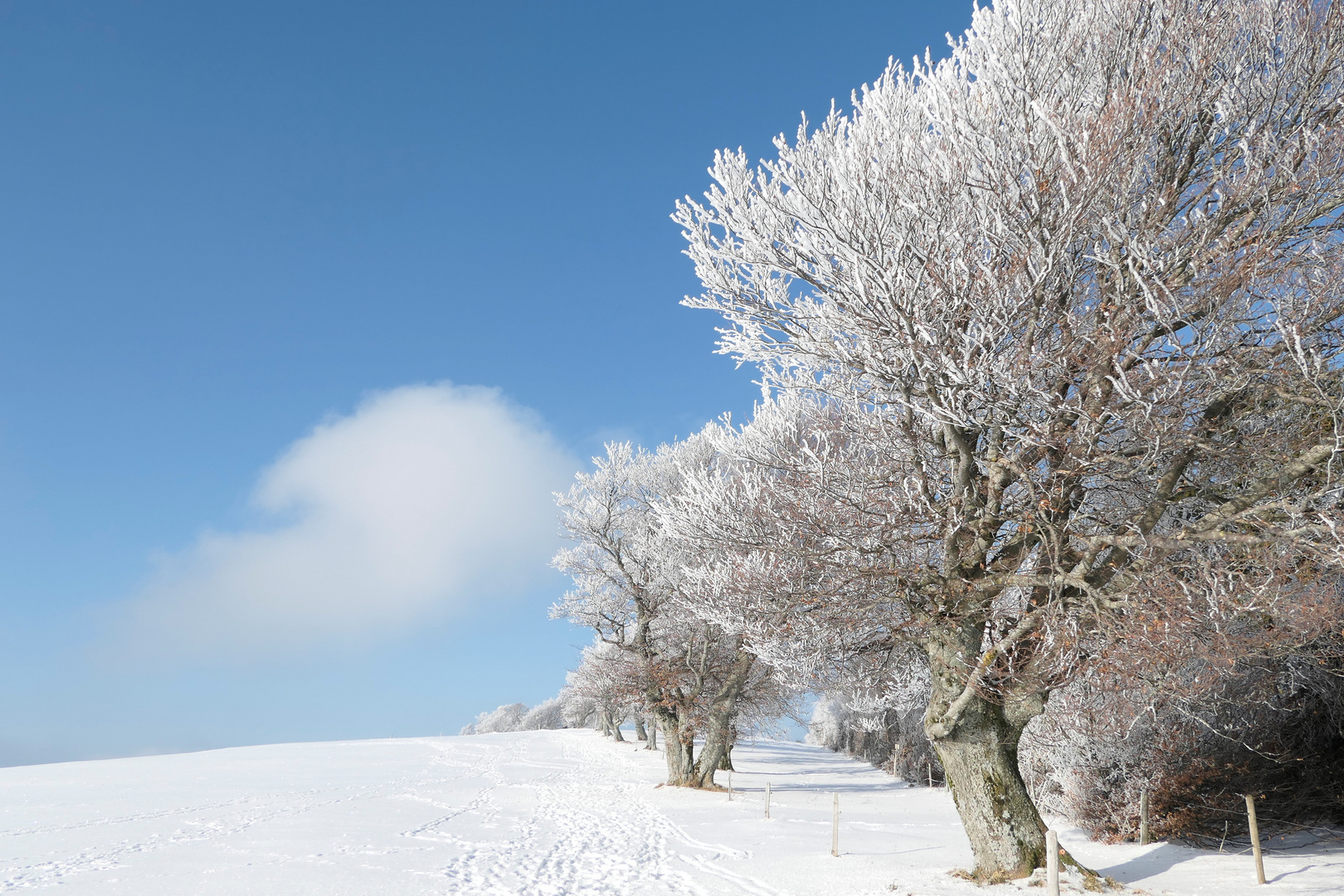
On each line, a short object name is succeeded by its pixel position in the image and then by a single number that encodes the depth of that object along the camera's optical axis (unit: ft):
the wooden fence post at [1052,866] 24.50
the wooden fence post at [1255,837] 30.78
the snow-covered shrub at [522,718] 290.35
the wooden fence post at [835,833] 38.17
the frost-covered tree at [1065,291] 22.27
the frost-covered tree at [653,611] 69.97
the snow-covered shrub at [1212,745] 34.83
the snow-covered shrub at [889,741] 110.01
